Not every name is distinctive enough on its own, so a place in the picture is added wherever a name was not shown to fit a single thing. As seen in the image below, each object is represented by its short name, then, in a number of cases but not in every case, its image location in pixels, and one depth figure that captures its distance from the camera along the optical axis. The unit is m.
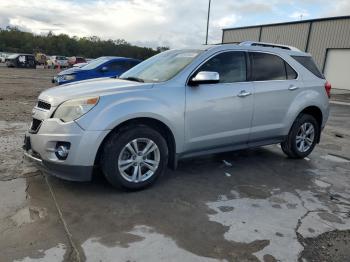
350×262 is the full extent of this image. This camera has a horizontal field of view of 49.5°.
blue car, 12.55
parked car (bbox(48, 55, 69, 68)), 45.26
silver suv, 4.15
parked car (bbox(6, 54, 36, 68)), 37.84
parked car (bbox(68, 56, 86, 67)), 45.69
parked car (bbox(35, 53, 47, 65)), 46.38
